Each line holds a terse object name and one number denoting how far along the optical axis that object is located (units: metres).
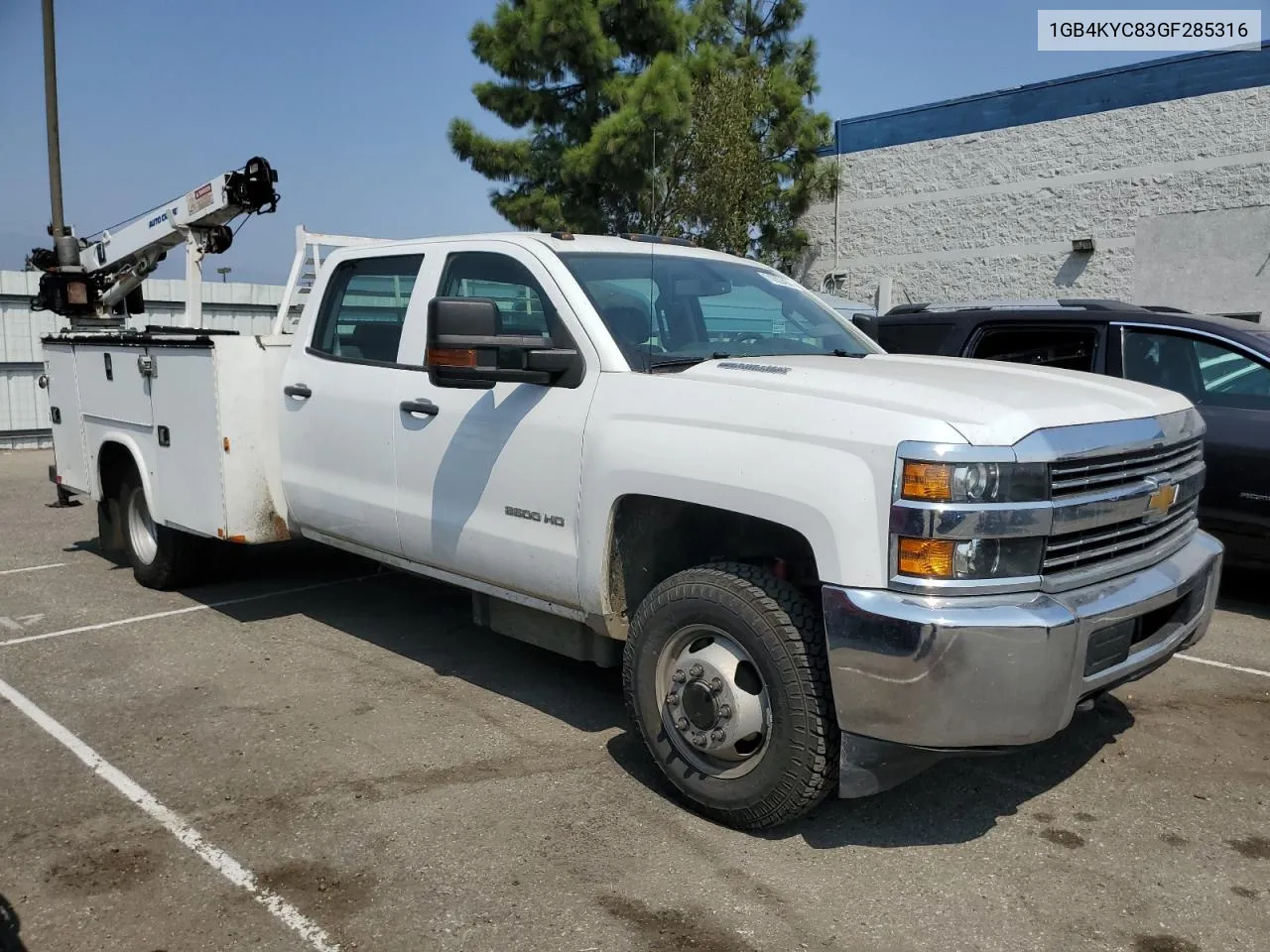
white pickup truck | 3.15
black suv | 6.33
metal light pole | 16.36
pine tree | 17.55
